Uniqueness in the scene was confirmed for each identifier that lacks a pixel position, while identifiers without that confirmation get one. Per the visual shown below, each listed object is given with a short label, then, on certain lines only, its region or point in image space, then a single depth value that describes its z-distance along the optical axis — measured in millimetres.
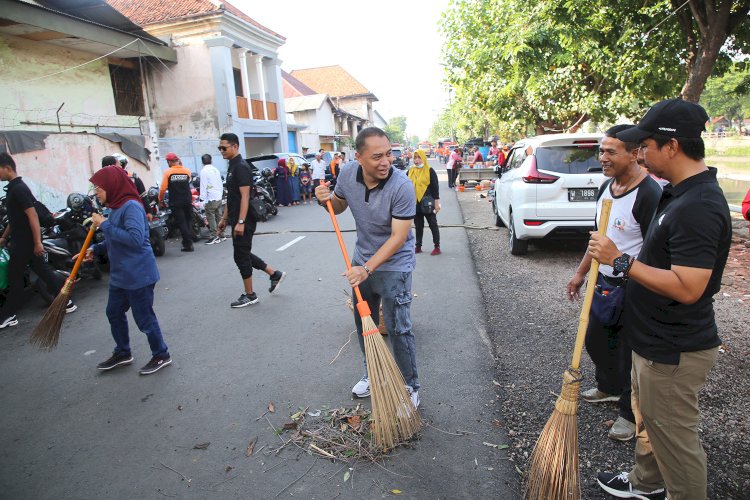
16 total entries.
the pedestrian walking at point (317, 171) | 17094
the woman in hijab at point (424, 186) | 7199
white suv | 6328
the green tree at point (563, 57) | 8305
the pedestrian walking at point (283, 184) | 15648
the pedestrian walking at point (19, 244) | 4961
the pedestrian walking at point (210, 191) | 9805
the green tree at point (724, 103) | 53769
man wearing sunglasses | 5305
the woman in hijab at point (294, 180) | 16031
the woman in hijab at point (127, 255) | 3670
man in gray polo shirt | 2820
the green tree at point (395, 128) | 78788
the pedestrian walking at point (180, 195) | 9094
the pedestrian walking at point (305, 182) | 16891
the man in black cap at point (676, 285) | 1714
